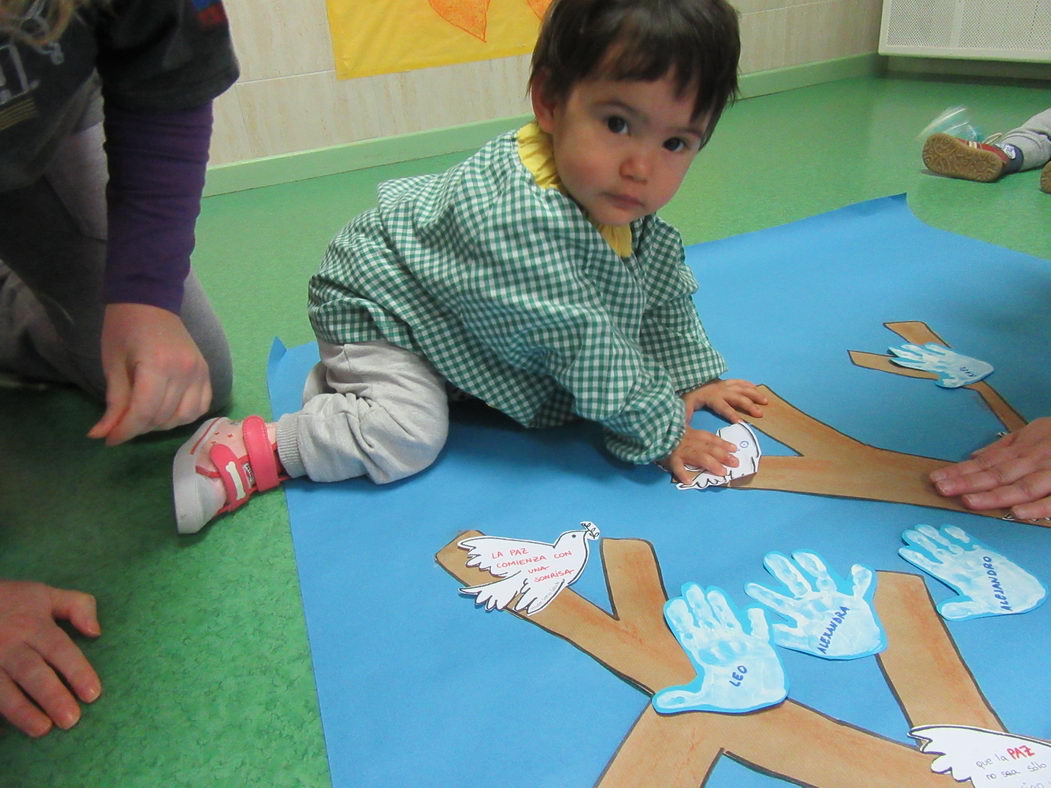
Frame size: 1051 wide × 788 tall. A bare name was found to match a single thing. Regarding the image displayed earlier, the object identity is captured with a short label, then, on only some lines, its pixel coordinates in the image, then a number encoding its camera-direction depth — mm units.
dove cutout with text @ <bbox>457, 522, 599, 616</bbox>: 588
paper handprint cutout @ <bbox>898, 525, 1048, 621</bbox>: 542
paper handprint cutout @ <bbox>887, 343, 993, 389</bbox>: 800
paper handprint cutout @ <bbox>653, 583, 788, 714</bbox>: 493
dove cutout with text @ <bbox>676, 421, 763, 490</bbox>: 691
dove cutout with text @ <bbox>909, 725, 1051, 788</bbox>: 435
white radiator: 2158
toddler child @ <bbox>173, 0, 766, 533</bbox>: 611
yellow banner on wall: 1923
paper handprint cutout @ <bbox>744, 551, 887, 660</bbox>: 524
